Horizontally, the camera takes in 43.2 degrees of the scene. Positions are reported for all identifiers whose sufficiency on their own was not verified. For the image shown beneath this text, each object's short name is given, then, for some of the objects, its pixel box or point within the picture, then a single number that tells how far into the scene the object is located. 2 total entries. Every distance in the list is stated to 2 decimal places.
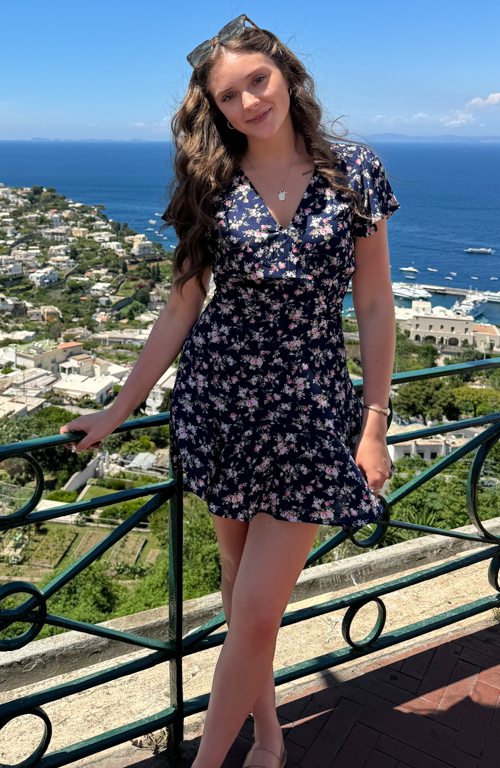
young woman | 1.08
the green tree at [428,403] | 28.88
